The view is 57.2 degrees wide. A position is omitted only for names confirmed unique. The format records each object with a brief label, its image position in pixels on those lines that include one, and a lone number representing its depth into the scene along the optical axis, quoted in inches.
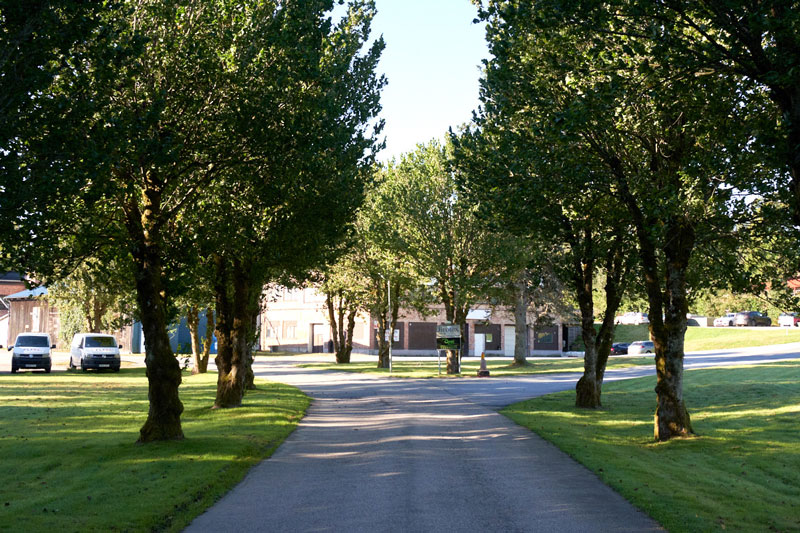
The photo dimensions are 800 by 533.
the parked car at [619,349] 2915.8
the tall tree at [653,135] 474.9
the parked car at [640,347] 2719.7
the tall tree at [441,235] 1716.3
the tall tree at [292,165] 636.1
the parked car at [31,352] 1800.0
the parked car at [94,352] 1877.5
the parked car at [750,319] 3401.1
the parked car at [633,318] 3917.3
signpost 1734.7
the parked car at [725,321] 3550.7
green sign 1737.2
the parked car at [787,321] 3267.5
